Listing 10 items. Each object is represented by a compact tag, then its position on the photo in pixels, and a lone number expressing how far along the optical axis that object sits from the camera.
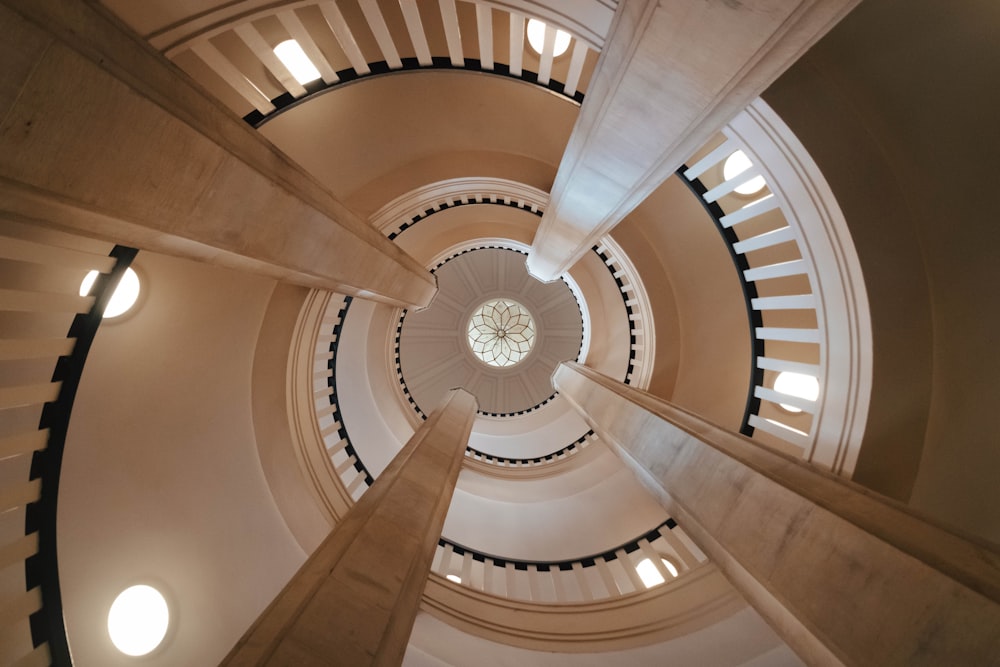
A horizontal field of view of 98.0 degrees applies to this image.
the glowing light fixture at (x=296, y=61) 3.50
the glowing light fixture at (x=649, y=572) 6.23
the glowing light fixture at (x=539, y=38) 4.00
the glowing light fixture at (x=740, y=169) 4.59
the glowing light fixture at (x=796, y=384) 5.32
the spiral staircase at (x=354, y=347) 2.90
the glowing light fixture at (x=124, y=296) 3.36
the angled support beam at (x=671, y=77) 1.82
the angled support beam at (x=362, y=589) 1.48
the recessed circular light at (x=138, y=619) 3.62
